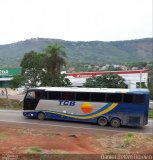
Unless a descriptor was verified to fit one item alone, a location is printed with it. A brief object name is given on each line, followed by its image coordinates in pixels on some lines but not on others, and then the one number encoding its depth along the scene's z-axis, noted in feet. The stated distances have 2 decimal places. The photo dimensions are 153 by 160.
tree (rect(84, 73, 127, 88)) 169.68
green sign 227.73
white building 206.18
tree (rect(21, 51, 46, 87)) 126.00
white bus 75.97
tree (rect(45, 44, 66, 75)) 131.64
